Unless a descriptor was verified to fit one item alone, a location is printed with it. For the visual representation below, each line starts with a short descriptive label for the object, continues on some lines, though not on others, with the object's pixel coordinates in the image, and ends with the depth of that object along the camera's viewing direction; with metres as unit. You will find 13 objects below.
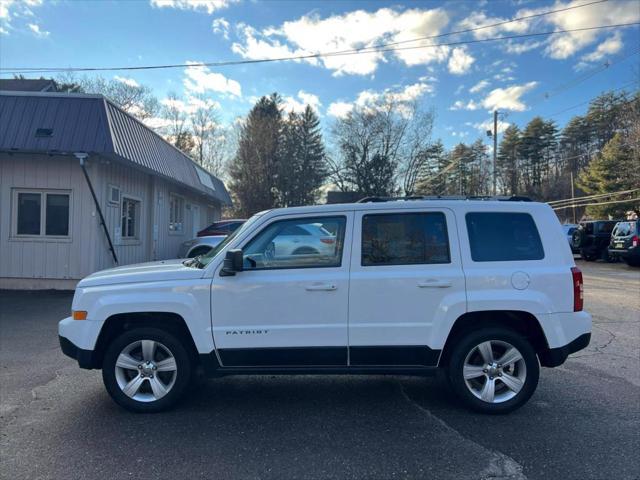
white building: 9.89
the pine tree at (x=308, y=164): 52.41
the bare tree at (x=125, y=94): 44.34
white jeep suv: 3.95
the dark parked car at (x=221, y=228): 14.51
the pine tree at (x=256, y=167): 51.19
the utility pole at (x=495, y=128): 34.49
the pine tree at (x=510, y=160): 59.97
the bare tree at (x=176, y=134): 51.72
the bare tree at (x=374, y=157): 50.84
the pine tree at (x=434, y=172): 55.47
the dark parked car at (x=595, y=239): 22.75
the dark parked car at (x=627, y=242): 18.81
